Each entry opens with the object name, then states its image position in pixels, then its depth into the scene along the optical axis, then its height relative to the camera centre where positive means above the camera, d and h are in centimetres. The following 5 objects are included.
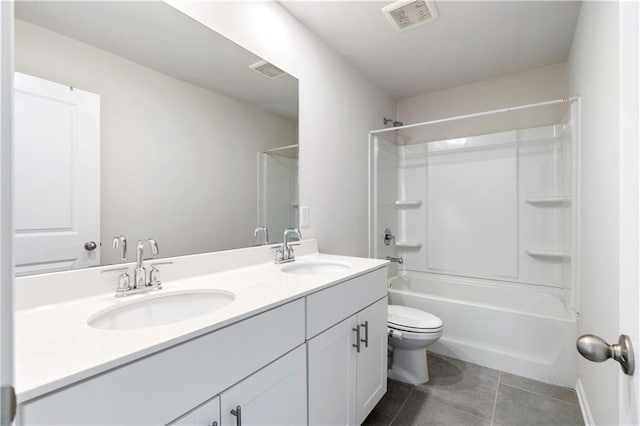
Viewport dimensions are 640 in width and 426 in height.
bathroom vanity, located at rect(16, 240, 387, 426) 57 -35
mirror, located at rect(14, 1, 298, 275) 91 +31
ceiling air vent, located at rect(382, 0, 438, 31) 174 +125
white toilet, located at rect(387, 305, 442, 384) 184 -82
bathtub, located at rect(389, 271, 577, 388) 192 -82
